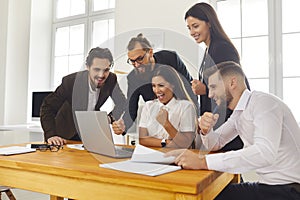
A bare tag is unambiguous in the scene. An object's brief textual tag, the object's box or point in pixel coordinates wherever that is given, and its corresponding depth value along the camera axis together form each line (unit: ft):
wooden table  2.92
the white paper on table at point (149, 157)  3.80
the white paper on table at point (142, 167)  3.27
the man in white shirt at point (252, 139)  3.59
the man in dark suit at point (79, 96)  5.56
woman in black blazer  5.16
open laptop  4.17
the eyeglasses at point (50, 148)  5.15
